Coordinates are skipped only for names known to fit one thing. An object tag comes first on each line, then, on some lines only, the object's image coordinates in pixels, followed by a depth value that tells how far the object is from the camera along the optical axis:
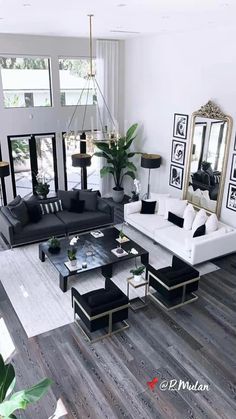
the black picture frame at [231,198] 8.37
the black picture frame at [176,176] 9.94
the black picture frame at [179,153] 9.68
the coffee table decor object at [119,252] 7.74
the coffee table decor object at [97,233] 8.61
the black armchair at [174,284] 6.54
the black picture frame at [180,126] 9.46
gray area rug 6.42
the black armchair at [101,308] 5.70
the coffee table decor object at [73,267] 7.18
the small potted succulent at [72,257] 7.28
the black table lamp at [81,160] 10.34
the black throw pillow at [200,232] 8.12
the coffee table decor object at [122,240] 8.30
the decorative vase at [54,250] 7.89
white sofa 7.79
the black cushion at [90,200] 10.03
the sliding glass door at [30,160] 11.05
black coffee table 7.26
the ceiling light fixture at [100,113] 11.52
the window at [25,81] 10.30
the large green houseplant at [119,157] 11.26
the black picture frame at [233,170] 8.22
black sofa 8.73
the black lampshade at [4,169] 9.61
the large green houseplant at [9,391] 2.77
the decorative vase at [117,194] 12.04
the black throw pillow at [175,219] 9.01
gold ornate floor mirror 8.38
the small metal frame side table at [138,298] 6.69
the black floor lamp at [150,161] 10.21
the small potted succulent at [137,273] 6.63
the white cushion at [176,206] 9.31
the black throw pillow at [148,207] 9.80
